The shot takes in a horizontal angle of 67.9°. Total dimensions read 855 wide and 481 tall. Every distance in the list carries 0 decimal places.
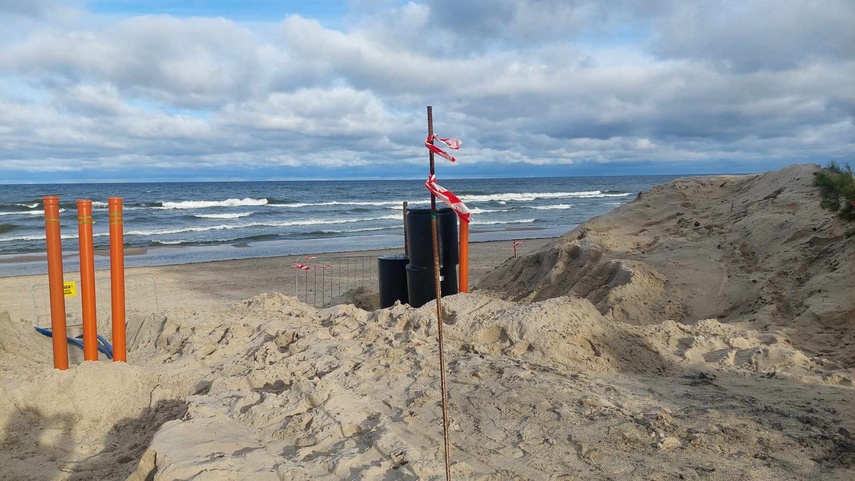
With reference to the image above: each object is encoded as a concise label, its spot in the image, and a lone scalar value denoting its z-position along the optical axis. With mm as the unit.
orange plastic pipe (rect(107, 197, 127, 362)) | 5746
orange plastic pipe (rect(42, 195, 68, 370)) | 5652
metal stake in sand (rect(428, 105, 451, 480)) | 3101
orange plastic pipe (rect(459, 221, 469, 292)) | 8156
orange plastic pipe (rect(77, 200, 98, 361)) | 5664
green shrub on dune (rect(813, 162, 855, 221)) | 6137
